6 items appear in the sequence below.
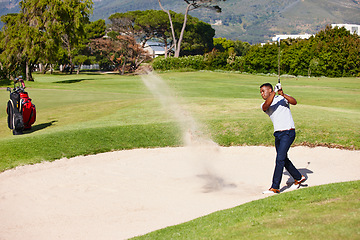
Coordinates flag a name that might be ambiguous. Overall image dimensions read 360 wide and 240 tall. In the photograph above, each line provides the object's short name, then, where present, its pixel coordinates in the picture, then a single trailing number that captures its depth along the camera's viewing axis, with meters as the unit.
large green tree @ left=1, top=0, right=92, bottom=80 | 45.00
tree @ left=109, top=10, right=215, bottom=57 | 108.38
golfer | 8.66
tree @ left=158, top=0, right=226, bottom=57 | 79.72
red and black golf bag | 14.52
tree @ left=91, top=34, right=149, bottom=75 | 84.25
